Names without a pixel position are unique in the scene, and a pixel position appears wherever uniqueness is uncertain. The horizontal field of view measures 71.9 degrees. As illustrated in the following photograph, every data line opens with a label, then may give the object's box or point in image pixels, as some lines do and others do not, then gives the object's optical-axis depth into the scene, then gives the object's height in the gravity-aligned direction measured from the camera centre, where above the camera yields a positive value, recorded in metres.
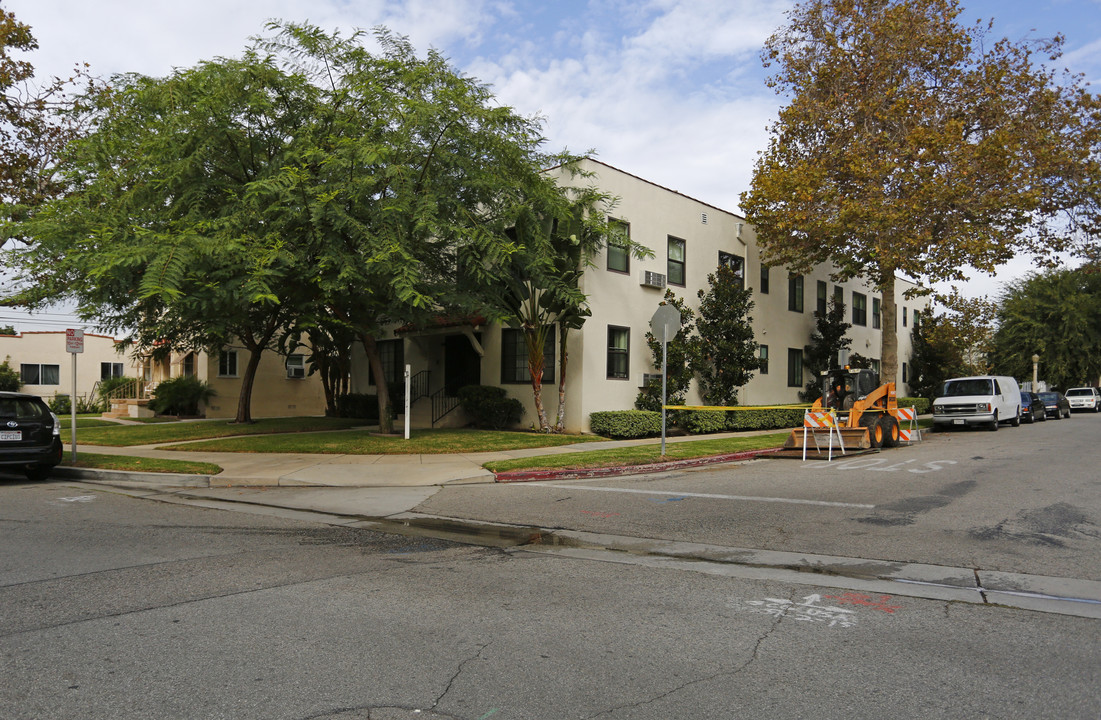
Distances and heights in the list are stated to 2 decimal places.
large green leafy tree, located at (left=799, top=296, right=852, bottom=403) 30.23 +1.27
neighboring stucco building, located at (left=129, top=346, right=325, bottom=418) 31.03 -0.07
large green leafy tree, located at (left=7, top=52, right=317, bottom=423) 13.37 +3.57
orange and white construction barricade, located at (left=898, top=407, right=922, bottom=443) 19.69 -1.43
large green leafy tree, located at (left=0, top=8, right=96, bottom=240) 21.94 +7.55
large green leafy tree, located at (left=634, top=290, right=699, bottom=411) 22.25 +0.40
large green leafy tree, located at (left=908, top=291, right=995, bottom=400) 37.00 +1.81
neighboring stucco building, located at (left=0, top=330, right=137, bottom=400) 41.69 +1.11
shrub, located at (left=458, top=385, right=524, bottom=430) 21.50 -0.76
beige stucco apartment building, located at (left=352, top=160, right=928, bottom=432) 21.48 +1.66
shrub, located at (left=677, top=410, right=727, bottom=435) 22.55 -1.23
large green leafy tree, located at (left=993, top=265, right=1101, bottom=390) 46.00 +3.14
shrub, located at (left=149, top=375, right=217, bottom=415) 29.50 -0.58
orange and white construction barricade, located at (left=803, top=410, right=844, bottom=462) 15.93 -0.89
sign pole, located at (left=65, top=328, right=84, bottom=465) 14.98 +0.79
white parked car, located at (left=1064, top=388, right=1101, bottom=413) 44.59 -1.18
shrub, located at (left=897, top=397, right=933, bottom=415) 32.02 -1.08
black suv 12.70 -0.93
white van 25.56 -0.81
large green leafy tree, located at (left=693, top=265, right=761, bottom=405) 23.80 +1.16
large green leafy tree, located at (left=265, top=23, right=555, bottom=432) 14.37 +4.12
